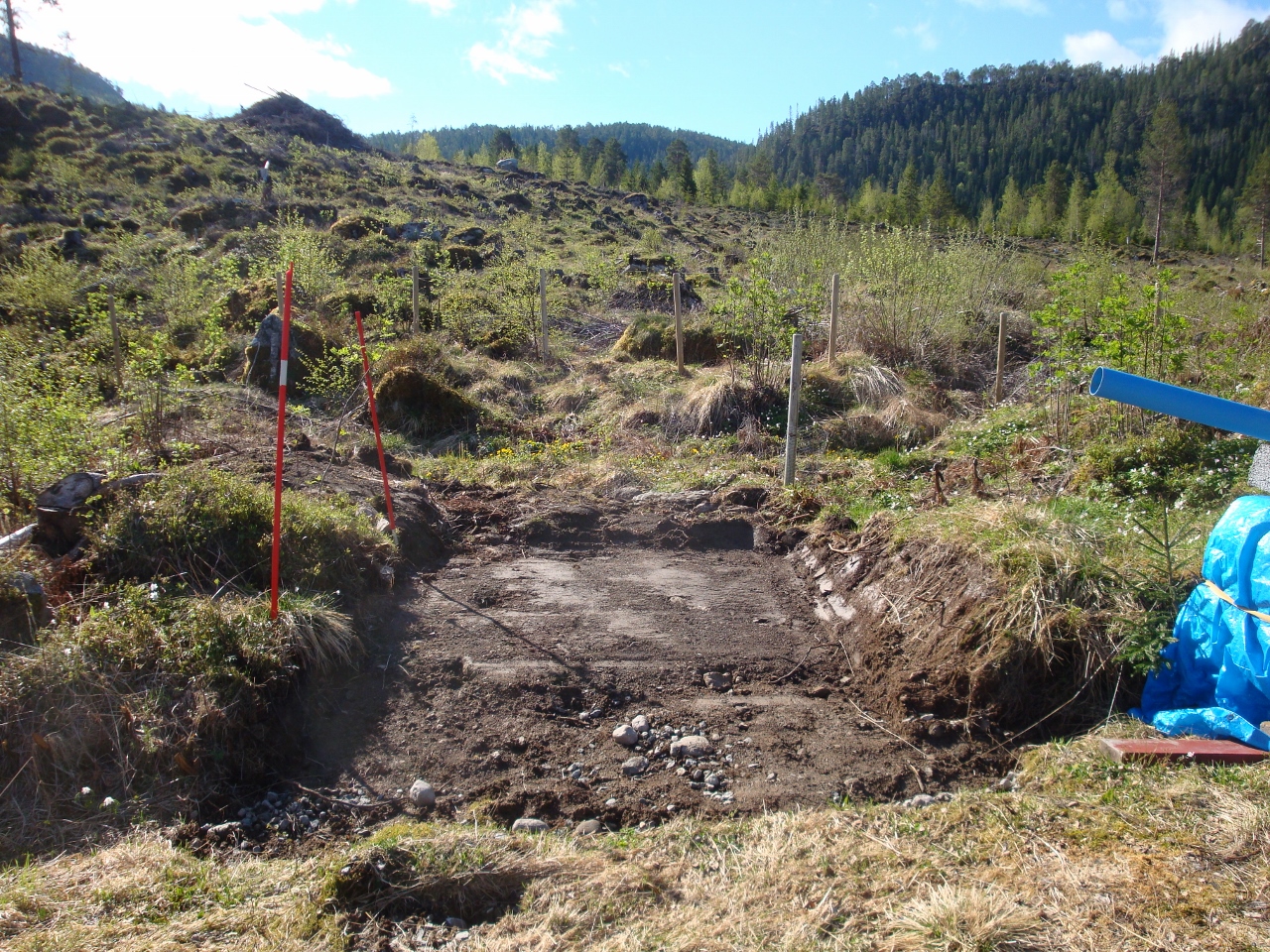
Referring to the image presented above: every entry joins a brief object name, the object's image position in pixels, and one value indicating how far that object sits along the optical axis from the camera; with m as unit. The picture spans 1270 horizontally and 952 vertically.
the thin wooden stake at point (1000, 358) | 10.13
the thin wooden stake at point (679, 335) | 12.20
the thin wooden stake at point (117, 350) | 9.71
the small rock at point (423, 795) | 3.40
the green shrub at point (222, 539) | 4.56
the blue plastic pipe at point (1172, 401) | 1.99
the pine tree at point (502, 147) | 55.02
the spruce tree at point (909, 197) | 44.31
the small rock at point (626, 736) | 3.87
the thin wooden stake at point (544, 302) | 13.32
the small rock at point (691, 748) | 3.76
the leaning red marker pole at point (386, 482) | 5.95
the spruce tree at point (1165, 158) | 42.69
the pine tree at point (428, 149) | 48.59
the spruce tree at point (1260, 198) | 41.50
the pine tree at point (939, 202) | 42.50
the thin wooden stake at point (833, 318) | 11.34
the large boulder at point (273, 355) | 11.37
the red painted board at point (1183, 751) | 3.06
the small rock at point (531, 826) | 3.19
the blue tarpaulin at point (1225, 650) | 3.12
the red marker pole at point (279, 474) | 4.21
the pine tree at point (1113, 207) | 38.75
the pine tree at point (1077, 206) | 39.72
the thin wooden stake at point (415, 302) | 14.20
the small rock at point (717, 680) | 4.43
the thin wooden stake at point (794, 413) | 7.16
